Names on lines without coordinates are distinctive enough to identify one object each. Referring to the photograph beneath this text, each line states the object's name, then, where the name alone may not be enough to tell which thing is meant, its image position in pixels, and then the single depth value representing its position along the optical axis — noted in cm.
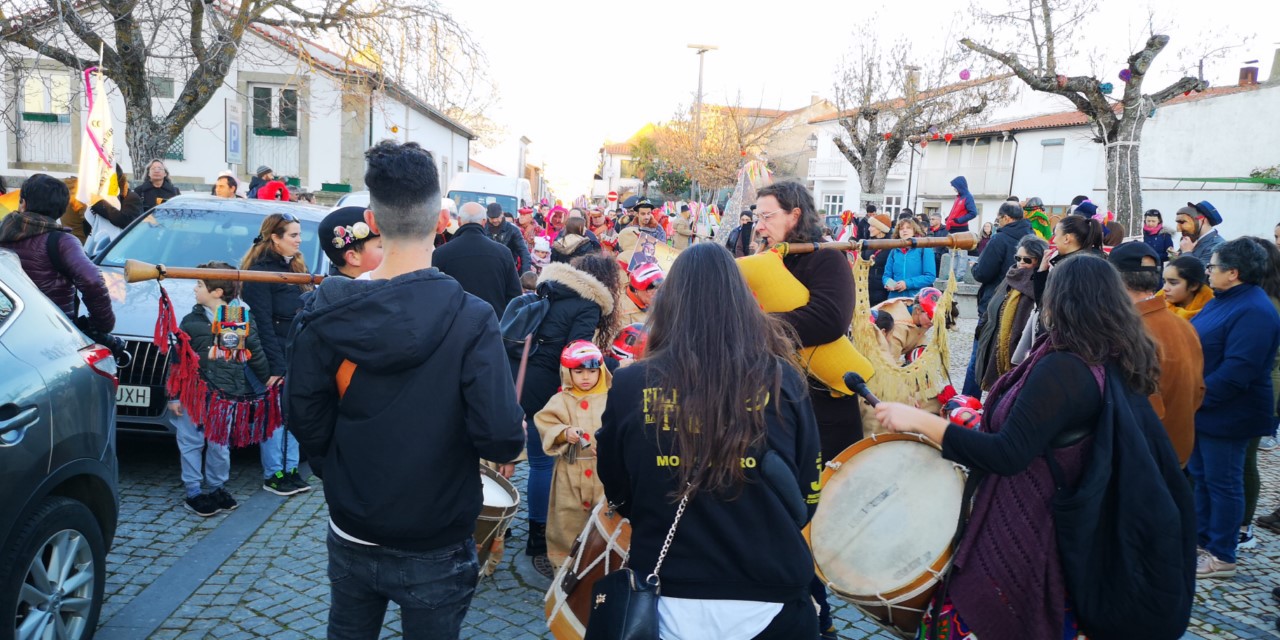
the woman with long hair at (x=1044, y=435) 277
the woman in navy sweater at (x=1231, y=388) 490
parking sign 1592
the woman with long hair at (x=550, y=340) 486
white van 2356
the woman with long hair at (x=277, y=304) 551
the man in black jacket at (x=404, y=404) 235
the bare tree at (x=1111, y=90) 1538
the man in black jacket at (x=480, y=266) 633
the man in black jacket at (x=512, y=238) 1073
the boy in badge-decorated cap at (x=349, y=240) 303
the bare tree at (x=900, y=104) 2759
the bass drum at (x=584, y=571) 302
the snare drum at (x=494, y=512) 369
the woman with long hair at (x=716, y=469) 222
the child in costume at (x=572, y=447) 448
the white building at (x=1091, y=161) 2789
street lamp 2944
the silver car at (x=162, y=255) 555
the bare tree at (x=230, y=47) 1261
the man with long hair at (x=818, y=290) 372
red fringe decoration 505
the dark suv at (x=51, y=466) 293
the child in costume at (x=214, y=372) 523
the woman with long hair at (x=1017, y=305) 660
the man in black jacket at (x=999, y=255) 877
